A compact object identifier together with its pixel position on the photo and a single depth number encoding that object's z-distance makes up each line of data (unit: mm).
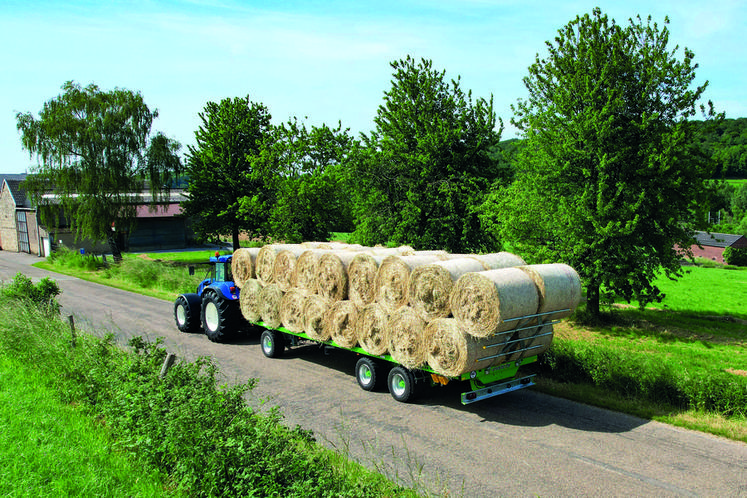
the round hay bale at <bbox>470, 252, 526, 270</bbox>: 9568
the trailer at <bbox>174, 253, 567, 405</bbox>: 8750
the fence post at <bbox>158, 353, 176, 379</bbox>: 7697
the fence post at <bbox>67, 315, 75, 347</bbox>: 9859
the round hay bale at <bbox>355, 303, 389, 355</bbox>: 9609
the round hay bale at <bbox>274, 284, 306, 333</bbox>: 11266
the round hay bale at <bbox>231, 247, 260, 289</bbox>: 12925
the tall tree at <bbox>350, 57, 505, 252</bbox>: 20312
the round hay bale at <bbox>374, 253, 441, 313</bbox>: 9398
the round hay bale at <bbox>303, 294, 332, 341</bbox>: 10773
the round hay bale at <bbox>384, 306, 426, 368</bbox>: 8898
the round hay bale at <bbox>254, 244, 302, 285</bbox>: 12234
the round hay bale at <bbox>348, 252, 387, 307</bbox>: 10055
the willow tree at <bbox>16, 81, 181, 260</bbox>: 33500
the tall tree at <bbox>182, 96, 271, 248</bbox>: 33812
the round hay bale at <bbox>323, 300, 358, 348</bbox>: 10188
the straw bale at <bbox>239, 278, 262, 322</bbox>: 12432
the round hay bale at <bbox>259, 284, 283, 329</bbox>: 11922
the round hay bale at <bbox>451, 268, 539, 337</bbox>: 8039
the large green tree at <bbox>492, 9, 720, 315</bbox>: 15484
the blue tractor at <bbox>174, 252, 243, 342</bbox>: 13812
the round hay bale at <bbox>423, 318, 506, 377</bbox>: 8250
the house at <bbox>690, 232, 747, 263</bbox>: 54312
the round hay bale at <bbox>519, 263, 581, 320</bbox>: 8742
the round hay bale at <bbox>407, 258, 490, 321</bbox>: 8703
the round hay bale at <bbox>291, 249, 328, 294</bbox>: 11180
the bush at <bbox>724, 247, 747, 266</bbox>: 52562
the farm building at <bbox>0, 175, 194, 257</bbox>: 44188
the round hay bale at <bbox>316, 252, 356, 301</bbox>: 10586
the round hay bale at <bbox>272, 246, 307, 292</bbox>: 11812
